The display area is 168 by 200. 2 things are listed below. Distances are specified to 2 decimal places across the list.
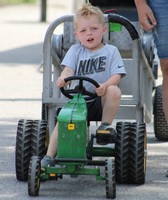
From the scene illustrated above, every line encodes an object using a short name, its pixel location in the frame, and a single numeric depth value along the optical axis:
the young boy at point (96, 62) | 12.67
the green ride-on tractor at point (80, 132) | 11.93
